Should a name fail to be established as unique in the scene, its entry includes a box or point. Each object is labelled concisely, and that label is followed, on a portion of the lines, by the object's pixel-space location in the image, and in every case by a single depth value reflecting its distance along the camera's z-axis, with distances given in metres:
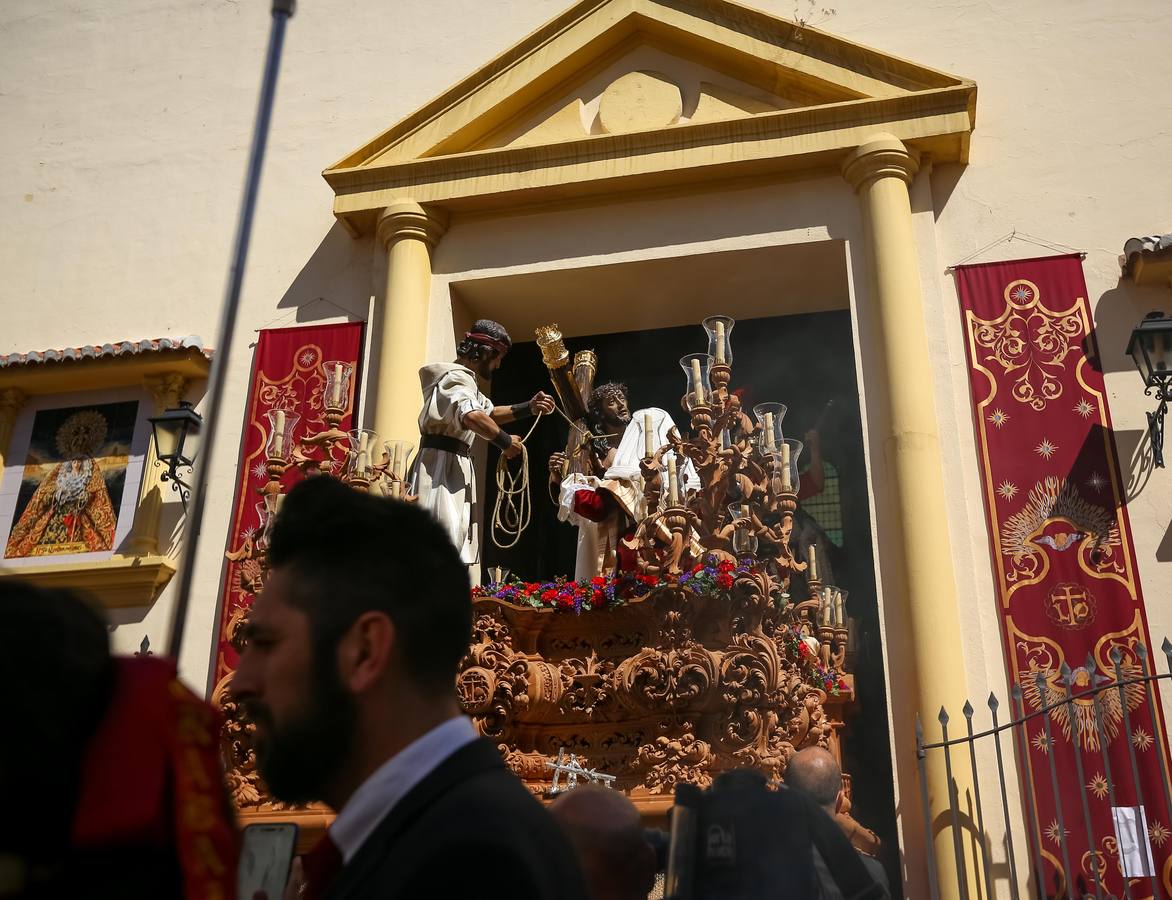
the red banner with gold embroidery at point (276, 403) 9.34
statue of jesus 8.52
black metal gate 6.52
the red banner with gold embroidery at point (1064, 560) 7.21
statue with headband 8.10
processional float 7.25
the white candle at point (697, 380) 7.91
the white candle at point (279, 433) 8.62
